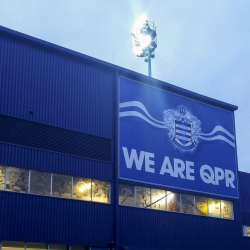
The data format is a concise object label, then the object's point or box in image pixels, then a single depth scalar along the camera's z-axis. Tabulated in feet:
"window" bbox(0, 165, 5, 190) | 83.57
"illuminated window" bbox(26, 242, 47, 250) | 85.05
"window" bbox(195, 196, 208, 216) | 113.29
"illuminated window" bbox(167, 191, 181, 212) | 107.96
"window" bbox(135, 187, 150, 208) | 102.58
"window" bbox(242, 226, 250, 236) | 124.77
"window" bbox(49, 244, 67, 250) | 87.86
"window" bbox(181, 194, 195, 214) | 110.52
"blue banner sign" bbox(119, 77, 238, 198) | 104.68
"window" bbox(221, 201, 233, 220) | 118.32
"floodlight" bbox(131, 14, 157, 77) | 138.21
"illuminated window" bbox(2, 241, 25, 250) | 82.66
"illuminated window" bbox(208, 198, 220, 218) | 115.65
